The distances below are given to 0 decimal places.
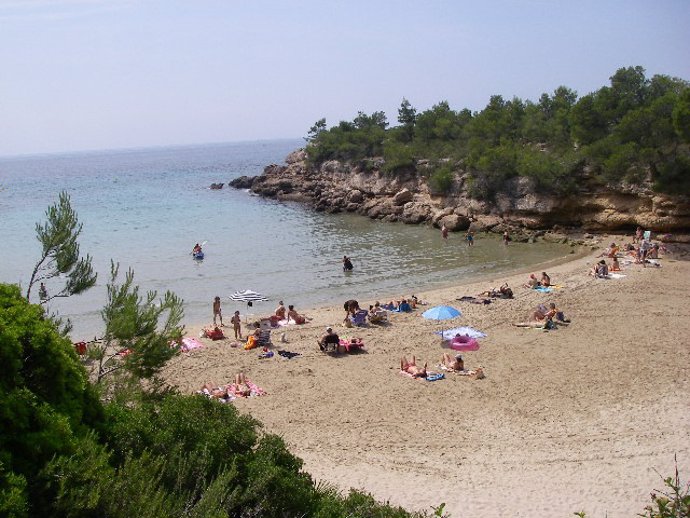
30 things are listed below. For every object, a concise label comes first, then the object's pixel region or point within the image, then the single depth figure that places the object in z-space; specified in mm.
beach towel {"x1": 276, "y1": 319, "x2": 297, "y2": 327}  23364
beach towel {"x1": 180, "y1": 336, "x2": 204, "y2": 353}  20294
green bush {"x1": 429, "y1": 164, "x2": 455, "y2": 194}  46562
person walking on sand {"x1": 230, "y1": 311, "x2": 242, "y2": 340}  21906
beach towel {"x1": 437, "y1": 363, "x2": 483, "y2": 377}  17411
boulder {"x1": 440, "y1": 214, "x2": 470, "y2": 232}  42375
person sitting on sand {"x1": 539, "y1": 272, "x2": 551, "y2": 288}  26734
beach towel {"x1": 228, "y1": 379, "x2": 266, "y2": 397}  16531
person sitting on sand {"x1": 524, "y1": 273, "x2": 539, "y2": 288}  26766
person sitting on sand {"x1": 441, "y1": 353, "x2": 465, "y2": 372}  17781
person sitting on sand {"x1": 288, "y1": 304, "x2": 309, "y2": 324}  23531
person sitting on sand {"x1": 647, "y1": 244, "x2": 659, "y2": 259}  29453
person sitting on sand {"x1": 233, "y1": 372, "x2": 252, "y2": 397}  16547
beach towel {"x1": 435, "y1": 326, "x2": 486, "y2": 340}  20281
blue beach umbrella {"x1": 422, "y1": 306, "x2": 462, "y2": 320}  21078
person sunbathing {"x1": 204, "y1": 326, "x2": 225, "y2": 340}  21797
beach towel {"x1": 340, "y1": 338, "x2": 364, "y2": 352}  19859
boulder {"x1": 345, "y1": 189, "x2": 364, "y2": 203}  54919
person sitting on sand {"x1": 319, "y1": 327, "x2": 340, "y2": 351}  19625
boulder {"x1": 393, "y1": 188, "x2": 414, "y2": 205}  50784
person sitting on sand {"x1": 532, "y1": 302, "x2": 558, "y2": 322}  21656
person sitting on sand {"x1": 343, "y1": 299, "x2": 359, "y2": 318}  23172
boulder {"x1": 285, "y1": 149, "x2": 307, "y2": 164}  82912
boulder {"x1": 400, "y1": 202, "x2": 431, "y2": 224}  46531
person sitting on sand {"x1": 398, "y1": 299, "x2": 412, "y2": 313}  24344
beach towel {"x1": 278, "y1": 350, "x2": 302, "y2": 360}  19570
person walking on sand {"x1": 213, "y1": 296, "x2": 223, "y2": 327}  23391
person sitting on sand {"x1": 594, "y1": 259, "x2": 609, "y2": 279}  27438
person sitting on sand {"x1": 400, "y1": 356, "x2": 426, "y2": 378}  17406
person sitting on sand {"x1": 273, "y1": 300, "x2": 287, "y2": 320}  23609
